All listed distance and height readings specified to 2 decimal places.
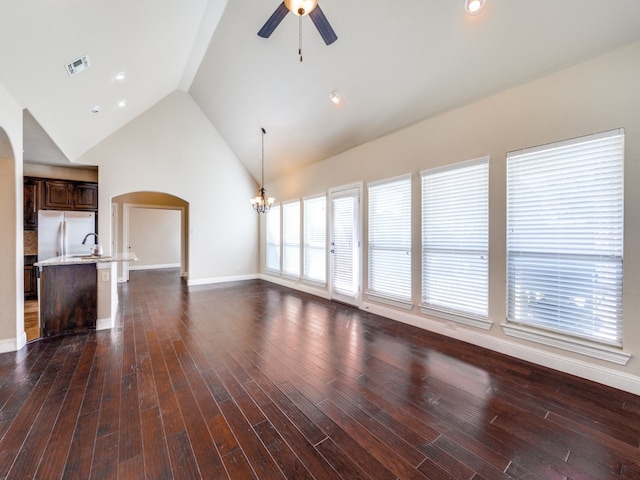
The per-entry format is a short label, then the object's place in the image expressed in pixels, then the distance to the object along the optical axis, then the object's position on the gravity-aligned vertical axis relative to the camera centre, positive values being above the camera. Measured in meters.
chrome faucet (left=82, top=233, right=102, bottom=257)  4.19 -0.17
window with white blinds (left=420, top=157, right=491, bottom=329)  3.24 -0.03
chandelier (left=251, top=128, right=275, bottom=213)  6.23 +0.89
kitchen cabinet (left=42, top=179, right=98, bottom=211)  5.49 +0.95
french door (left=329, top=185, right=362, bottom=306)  4.92 -0.12
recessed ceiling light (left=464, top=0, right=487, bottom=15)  2.46 +2.16
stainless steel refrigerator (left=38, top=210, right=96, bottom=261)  5.32 +0.16
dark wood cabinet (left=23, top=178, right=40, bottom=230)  5.32 +0.76
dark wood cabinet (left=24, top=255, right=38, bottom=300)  5.38 -0.76
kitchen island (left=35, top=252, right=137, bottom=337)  3.52 -0.71
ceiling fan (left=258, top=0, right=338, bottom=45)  2.26 +2.04
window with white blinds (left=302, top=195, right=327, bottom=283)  5.80 +0.00
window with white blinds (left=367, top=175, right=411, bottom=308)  4.09 -0.03
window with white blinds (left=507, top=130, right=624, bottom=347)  2.40 +0.01
